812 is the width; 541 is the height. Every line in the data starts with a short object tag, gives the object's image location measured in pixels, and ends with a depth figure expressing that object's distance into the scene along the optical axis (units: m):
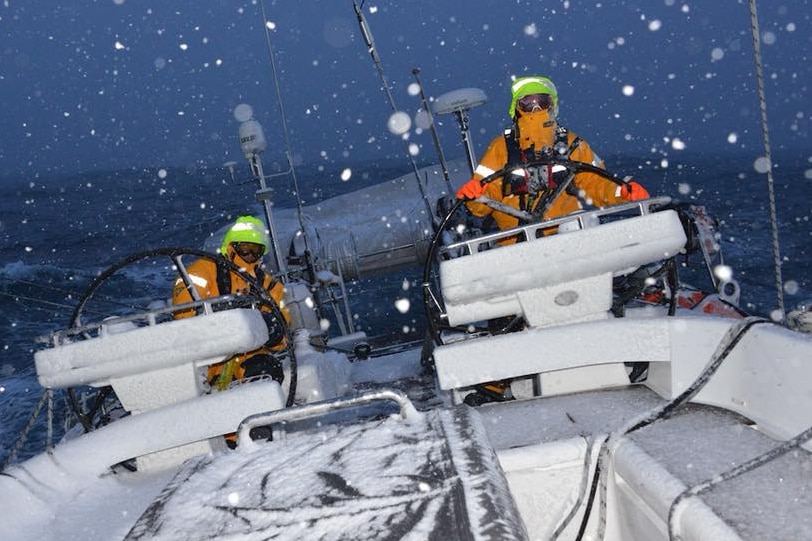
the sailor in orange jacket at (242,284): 3.69
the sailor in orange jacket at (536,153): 3.57
